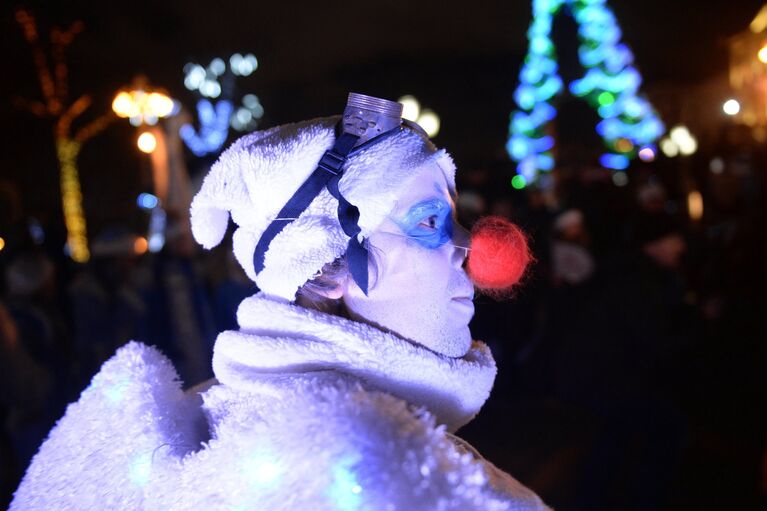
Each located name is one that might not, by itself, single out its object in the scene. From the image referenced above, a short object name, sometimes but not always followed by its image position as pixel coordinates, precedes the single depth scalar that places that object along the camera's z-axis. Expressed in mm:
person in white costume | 882
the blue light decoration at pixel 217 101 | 16844
